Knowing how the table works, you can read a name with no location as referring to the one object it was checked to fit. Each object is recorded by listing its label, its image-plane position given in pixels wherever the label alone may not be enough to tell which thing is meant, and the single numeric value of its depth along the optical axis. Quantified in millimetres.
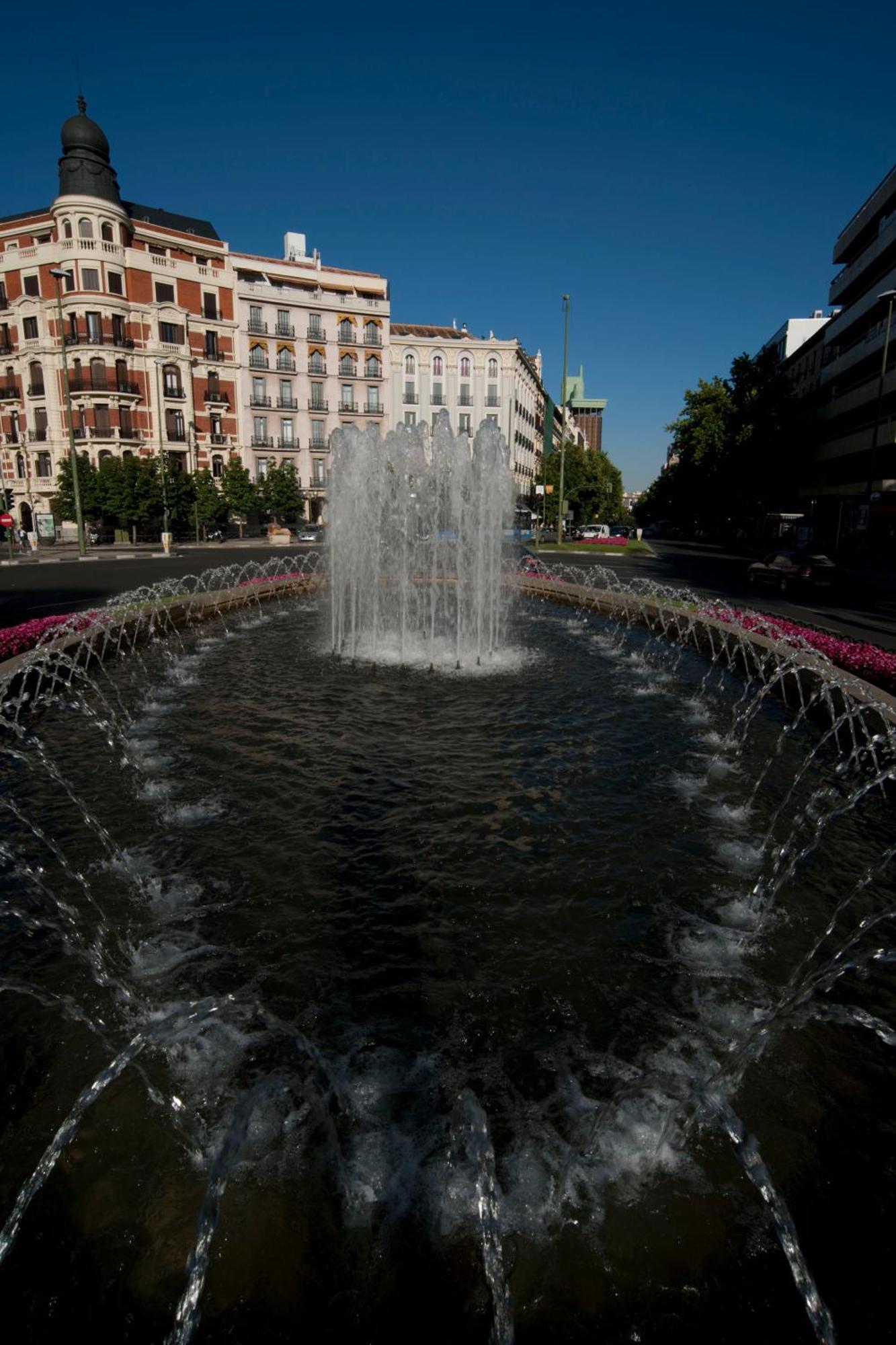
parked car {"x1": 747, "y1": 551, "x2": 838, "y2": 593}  19766
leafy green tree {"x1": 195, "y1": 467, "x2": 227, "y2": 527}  46812
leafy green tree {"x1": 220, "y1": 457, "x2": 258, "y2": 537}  48656
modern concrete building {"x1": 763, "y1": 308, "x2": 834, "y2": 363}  67500
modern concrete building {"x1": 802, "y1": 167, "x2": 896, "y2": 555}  37656
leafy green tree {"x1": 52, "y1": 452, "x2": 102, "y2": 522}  41719
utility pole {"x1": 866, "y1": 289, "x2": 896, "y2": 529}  28114
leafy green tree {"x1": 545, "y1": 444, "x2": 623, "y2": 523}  63125
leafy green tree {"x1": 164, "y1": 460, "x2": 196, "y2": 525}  44219
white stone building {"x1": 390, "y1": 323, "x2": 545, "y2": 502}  63438
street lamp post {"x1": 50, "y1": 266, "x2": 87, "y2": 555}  33238
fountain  2586
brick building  44594
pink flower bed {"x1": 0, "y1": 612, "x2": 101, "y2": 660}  10023
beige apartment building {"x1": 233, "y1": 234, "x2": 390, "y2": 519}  56625
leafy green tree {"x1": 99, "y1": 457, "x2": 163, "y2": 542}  42219
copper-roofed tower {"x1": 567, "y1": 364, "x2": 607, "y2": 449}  189250
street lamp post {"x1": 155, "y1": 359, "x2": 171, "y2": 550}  37156
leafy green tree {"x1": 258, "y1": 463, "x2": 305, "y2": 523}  51406
